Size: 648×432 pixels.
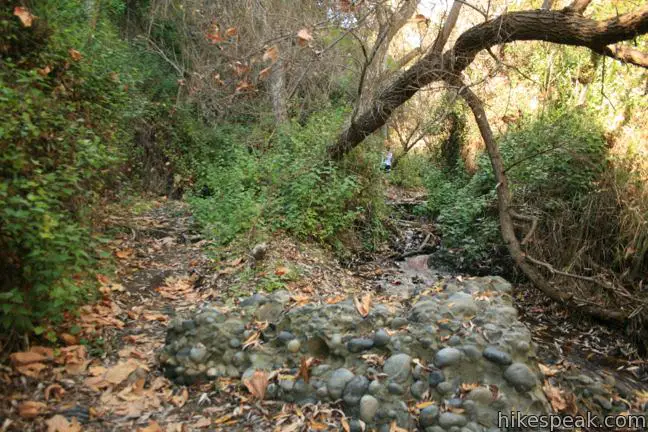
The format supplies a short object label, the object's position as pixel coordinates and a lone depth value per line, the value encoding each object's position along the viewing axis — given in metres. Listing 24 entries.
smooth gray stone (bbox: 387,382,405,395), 3.14
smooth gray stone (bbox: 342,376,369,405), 3.15
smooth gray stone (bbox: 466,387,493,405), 3.14
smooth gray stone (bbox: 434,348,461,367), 3.32
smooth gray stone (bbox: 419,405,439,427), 3.00
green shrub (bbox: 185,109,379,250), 6.89
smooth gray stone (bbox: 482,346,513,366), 3.33
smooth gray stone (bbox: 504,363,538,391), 3.23
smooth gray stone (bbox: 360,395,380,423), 3.03
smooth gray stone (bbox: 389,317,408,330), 3.69
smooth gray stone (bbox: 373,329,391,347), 3.49
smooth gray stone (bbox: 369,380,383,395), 3.15
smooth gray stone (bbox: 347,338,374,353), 3.48
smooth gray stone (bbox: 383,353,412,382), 3.24
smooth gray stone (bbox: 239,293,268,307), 4.26
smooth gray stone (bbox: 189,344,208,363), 3.60
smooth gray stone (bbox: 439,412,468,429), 2.97
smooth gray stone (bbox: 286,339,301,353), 3.63
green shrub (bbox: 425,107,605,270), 6.69
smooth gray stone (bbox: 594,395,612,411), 4.05
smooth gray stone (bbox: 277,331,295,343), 3.70
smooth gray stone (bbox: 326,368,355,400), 3.23
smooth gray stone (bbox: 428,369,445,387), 3.23
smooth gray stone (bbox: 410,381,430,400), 3.17
